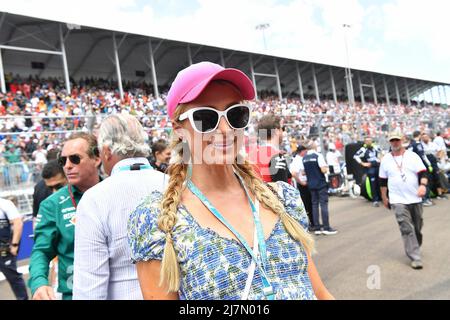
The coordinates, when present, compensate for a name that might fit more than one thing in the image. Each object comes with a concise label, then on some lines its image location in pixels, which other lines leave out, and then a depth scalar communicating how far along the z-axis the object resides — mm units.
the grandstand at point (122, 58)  18062
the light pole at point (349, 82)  30453
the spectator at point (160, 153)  5329
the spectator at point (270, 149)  4219
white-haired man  1740
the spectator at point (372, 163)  9572
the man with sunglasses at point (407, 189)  5027
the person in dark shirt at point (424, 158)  8638
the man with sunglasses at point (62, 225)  2064
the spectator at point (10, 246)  4352
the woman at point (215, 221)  1110
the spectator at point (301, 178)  7736
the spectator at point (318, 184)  7211
